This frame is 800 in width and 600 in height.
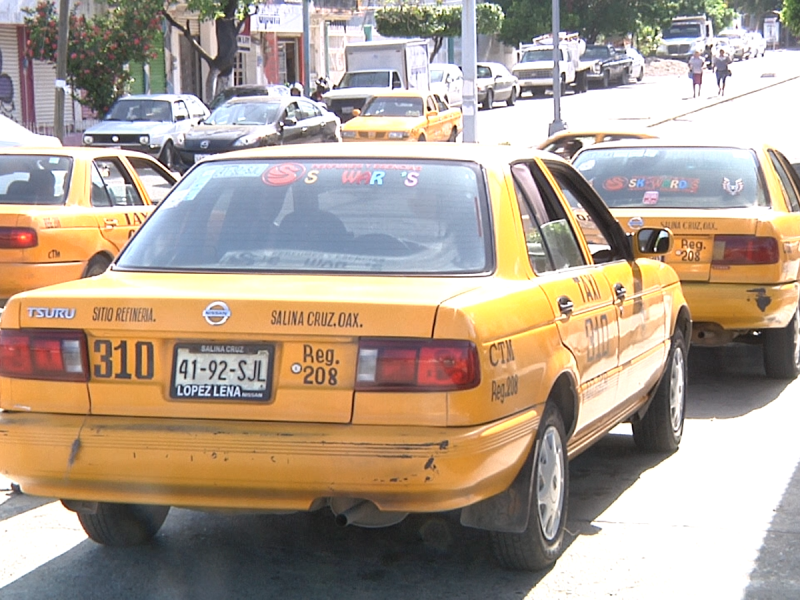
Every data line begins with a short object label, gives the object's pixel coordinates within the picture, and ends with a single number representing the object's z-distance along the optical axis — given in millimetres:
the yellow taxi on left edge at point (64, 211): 10781
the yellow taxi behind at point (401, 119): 30562
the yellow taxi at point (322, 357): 4547
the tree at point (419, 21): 55375
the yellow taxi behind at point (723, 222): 8695
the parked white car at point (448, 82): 47594
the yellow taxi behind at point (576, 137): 16203
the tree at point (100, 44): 32156
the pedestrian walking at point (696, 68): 47591
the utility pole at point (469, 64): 24578
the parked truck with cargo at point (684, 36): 70938
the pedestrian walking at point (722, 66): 48281
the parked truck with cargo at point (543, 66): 54125
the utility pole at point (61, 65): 24953
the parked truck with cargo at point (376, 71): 39312
